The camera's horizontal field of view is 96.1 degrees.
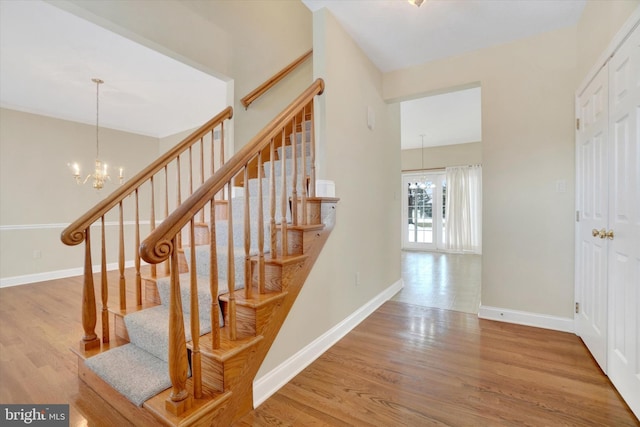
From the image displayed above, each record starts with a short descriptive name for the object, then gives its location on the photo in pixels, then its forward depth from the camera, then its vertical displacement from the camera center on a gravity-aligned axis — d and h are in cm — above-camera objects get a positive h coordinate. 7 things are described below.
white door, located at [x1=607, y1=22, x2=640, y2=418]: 143 -8
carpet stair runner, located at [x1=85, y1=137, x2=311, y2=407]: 146 -73
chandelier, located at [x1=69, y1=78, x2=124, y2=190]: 359 +53
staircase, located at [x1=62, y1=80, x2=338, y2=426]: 127 -54
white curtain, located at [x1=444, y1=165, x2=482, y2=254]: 671 -4
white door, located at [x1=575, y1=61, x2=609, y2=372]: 183 -7
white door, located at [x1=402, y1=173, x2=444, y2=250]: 730 -6
